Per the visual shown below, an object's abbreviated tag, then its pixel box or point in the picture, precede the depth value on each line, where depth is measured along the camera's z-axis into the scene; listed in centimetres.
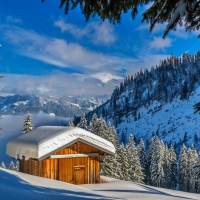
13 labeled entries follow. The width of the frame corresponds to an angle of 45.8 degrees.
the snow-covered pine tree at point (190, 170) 6309
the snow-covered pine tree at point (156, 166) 5838
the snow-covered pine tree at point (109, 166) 3127
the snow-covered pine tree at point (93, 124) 3522
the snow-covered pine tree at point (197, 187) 6195
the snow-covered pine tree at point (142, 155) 5905
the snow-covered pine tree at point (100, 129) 3415
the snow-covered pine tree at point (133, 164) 4156
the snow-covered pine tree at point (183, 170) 6312
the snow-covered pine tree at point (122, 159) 3780
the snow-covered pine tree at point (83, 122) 3794
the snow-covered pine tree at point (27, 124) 3297
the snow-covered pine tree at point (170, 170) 6272
